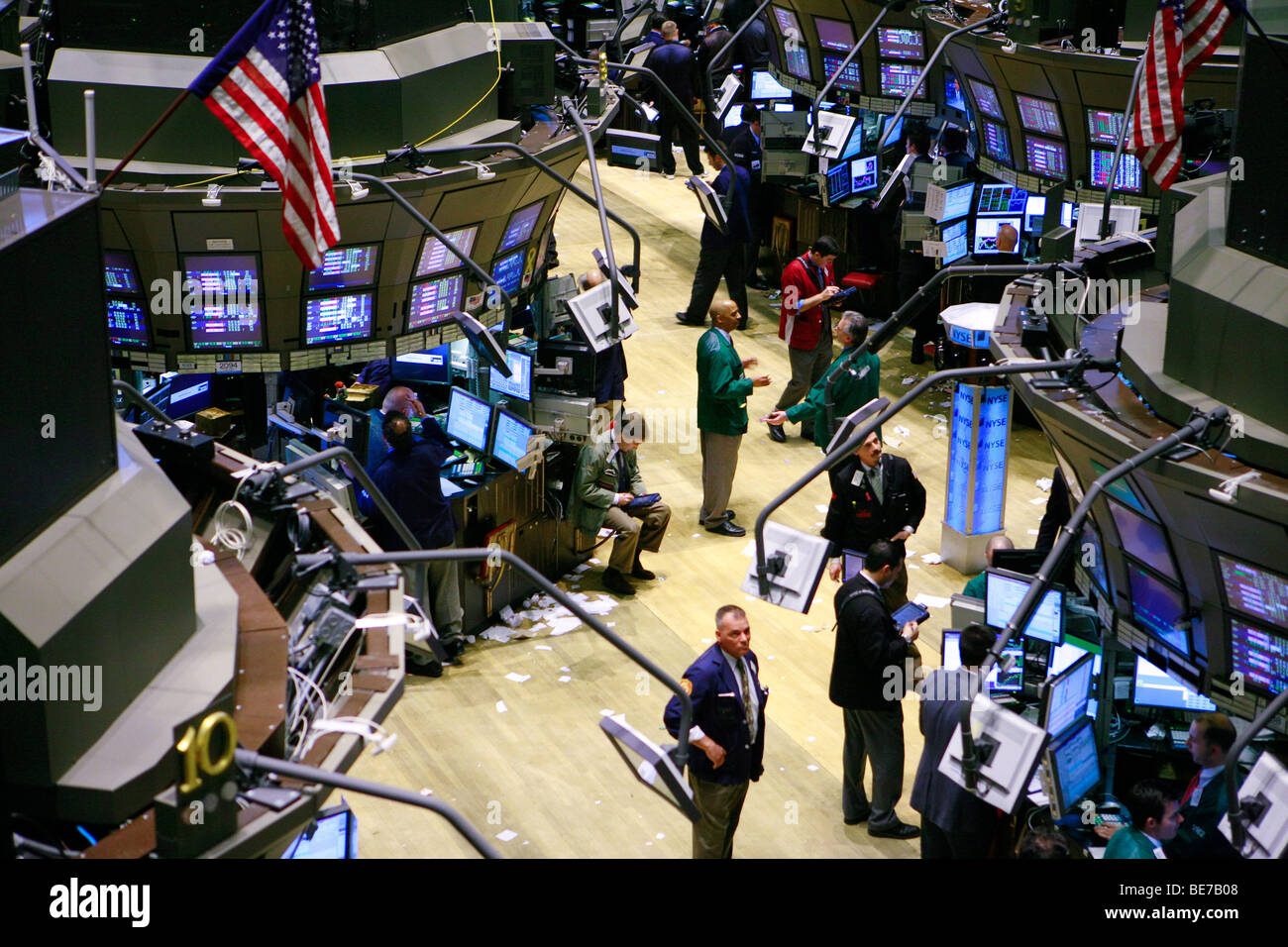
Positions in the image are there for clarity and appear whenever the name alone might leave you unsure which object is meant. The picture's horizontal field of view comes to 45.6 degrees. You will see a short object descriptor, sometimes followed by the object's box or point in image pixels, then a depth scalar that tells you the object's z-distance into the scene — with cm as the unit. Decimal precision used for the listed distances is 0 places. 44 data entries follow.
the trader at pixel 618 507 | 1195
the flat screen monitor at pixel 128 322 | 1094
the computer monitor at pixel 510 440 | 1172
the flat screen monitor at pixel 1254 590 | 691
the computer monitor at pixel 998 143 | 1487
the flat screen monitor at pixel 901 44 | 1716
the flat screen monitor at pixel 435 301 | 1200
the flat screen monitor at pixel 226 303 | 1083
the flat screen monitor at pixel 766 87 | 2091
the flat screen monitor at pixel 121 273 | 1072
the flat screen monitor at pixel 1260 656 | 710
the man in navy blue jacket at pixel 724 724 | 829
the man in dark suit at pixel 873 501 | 1104
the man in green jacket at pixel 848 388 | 1263
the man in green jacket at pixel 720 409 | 1273
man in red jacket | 1464
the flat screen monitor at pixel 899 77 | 1736
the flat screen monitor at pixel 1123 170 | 1367
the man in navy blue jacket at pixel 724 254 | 1672
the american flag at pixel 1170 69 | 796
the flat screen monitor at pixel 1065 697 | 800
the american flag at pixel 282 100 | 717
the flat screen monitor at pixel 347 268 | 1121
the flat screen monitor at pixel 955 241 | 1538
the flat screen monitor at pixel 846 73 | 1802
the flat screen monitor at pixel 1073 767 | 797
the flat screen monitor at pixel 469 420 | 1169
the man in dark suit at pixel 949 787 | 816
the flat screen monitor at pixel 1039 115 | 1391
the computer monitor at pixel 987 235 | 1533
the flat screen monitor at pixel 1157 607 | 769
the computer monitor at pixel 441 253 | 1179
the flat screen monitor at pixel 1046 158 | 1413
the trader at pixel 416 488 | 1075
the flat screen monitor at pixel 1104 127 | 1343
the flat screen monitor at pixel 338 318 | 1141
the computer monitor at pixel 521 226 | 1255
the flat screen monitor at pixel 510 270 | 1276
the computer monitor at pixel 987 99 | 1466
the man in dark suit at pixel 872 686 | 900
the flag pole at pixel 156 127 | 655
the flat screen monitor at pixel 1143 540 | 753
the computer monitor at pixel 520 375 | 1218
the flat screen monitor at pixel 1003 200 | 1544
